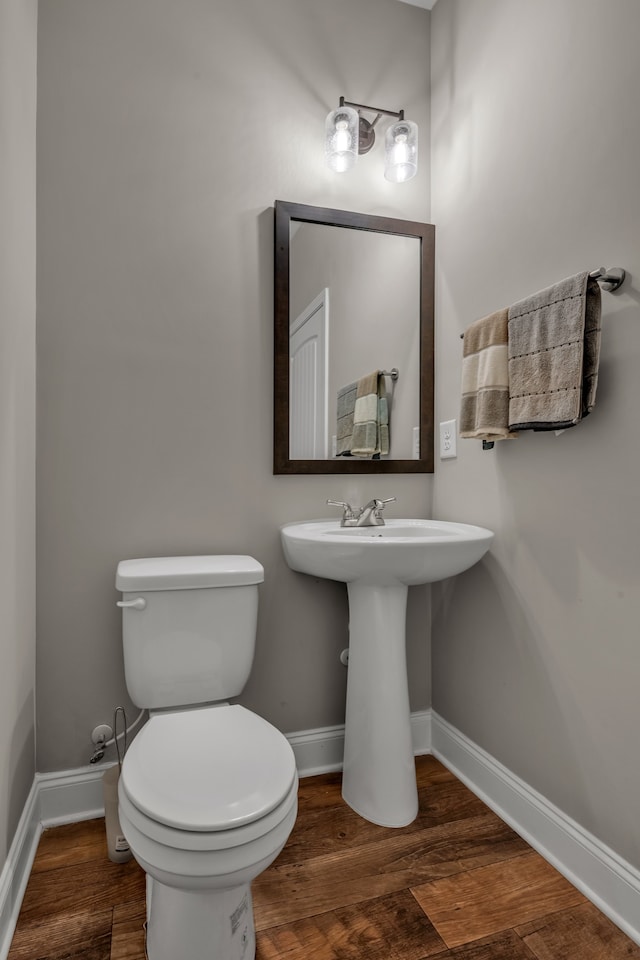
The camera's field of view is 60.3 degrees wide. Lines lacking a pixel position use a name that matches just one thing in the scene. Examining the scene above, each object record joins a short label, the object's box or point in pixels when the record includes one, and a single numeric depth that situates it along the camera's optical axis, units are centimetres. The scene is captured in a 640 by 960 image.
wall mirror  180
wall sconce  177
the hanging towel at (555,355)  125
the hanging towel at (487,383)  148
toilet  96
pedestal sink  152
